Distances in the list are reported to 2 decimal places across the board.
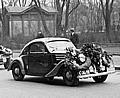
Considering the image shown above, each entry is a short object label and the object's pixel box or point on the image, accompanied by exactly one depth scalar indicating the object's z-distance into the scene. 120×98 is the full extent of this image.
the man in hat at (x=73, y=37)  19.56
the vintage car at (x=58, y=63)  11.86
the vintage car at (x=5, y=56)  19.17
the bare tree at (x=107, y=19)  41.79
